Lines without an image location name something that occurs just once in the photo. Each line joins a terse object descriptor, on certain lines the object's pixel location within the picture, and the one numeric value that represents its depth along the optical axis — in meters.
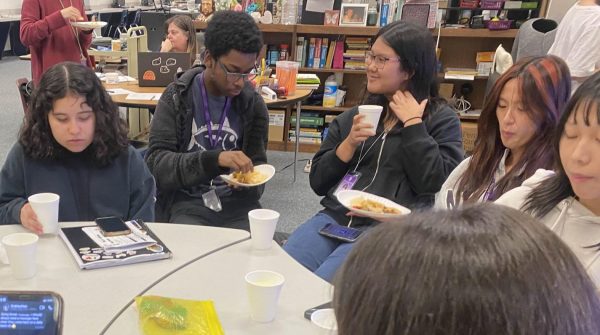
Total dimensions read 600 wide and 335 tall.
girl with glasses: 1.86
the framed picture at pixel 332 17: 4.47
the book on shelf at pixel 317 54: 4.59
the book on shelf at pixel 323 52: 4.60
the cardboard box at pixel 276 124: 4.68
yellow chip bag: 0.98
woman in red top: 3.36
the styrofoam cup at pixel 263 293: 1.01
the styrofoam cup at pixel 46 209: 1.29
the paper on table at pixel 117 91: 3.33
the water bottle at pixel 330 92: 4.64
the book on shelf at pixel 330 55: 4.59
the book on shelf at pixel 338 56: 4.57
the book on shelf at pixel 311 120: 4.73
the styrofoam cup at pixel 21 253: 1.11
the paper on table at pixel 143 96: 3.20
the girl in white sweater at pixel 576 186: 1.06
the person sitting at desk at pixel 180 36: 4.12
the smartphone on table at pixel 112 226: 1.37
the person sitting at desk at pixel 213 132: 1.95
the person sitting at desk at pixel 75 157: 1.58
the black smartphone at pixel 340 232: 1.80
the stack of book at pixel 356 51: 4.57
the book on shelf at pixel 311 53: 4.60
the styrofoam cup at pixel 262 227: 1.33
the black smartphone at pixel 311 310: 1.07
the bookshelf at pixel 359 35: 4.43
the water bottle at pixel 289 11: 4.52
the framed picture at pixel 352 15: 4.44
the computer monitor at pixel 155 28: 4.95
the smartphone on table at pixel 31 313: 0.90
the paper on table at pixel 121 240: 1.29
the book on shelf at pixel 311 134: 4.75
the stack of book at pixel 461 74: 4.43
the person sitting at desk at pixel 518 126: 1.53
